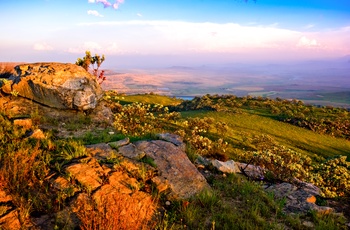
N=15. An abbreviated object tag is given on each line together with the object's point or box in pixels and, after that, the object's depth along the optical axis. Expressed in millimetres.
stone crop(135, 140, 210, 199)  9998
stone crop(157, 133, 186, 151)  13397
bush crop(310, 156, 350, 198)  17375
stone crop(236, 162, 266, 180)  13701
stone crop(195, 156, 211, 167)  13202
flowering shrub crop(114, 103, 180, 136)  20164
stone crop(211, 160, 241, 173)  12867
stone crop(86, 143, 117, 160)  10648
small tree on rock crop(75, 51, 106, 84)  22172
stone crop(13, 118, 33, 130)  12844
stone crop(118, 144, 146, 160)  11133
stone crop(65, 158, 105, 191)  8737
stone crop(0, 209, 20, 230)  6717
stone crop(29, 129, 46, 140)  11258
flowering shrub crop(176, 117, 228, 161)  16772
